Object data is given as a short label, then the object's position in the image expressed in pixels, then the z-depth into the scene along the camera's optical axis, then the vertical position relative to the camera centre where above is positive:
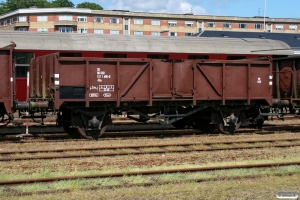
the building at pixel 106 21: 80.38 +12.85
